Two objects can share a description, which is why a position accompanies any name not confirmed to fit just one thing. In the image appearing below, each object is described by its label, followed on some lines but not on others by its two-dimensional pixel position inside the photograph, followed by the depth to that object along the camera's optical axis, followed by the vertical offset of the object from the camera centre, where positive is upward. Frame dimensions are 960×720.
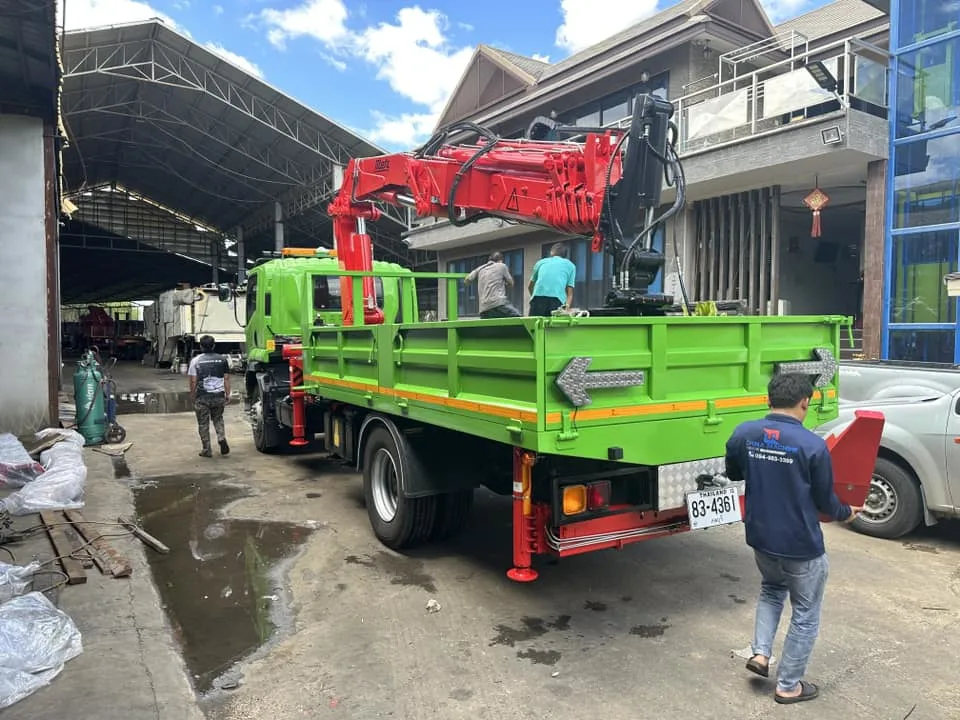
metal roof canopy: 22.50 +7.91
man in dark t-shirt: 9.16 -0.70
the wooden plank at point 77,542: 4.92 -1.61
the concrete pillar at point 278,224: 31.19 +4.90
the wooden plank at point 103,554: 4.73 -1.61
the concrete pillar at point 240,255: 37.38 +4.18
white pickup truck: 5.39 -1.00
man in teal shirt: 6.57 +0.46
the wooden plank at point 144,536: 5.49 -1.66
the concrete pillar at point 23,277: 9.71 +0.77
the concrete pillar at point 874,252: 11.99 +1.39
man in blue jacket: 3.04 -0.77
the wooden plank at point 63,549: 4.54 -1.58
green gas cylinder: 9.56 -0.94
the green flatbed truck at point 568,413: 3.61 -0.48
